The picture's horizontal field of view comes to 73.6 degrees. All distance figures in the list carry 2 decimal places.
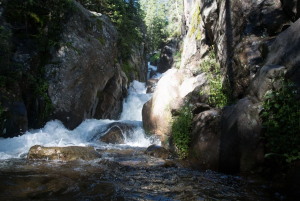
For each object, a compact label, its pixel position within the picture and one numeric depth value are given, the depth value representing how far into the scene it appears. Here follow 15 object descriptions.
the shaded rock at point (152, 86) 20.68
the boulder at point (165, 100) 9.53
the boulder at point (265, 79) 4.46
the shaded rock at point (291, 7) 6.26
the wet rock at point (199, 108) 7.06
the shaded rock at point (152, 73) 34.69
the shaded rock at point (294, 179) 3.26
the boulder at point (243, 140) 4.22
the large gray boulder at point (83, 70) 10.77
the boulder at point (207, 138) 5.07
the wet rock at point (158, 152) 6.60
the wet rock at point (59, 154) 5.76
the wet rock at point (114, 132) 9.97
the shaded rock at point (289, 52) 4.12
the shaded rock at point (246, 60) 6.32
